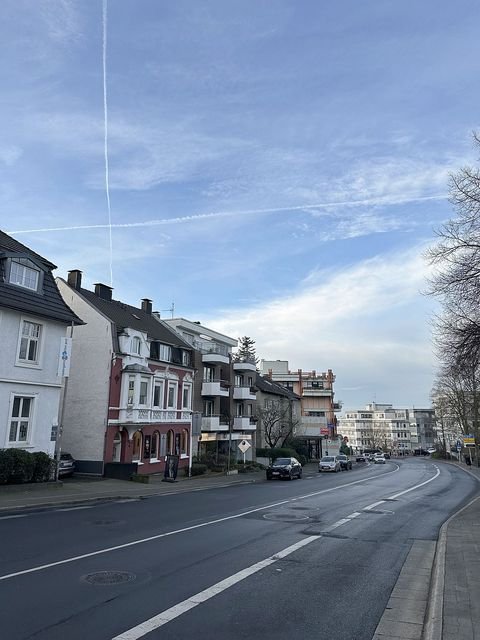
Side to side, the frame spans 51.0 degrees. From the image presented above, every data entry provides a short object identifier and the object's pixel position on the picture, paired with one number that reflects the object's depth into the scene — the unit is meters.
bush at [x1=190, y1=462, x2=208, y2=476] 34.34
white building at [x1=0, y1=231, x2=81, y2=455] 21.61
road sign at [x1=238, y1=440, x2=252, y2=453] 35.62
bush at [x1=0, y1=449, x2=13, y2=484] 19.19
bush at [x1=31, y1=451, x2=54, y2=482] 20.91
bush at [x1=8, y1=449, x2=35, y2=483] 19.72
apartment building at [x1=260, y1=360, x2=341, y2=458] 85.44
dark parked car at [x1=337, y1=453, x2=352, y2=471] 50.65
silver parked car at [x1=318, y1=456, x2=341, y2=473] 46.16
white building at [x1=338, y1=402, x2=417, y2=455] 166.50
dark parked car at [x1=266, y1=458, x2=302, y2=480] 34.06
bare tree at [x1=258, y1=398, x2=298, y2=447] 57.00
